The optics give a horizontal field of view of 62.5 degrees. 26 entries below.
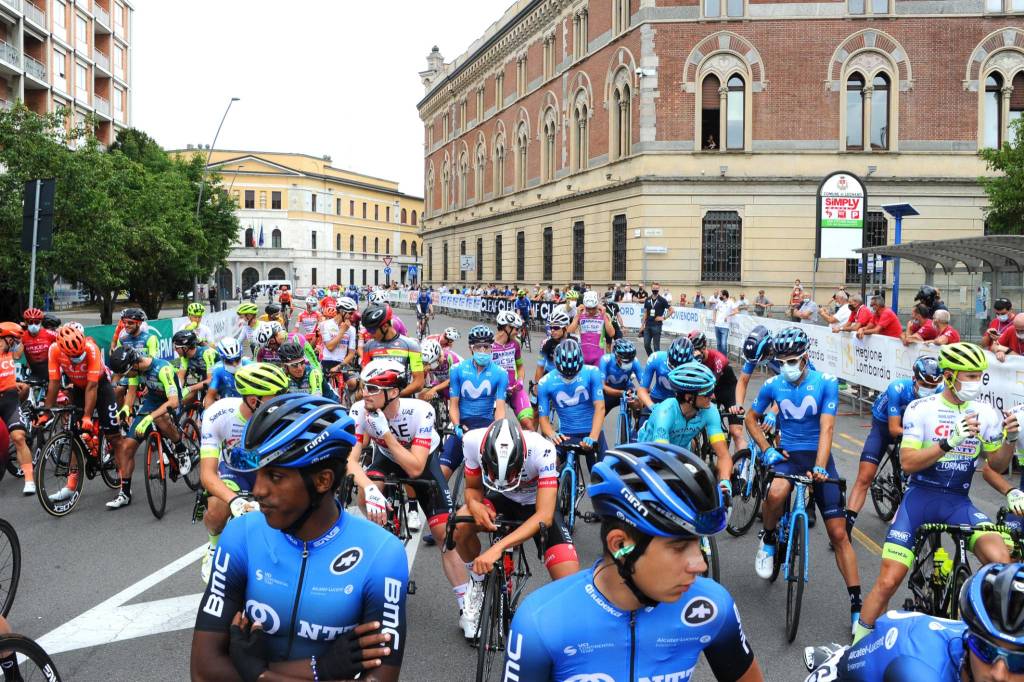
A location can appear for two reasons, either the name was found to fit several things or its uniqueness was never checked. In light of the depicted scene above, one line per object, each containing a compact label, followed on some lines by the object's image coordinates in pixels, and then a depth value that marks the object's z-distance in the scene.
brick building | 36.28
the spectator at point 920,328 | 13.67
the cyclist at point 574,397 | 8.19
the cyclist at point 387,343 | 9.77
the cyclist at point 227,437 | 5.75
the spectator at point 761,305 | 32.22
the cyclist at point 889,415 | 6.52
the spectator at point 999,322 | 13.46
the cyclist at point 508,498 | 5.01
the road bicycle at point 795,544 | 5.75
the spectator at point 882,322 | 15.94
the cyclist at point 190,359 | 10.21
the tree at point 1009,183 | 30.30
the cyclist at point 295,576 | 2.77
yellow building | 113.81
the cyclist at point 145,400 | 9.23
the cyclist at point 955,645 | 2.04
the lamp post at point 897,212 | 25.61
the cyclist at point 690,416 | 6.98
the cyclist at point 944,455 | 5.15
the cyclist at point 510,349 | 10.55
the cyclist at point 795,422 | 6.48
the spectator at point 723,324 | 25.56
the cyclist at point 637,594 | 2.40
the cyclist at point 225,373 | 8.30
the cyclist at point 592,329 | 14.76
